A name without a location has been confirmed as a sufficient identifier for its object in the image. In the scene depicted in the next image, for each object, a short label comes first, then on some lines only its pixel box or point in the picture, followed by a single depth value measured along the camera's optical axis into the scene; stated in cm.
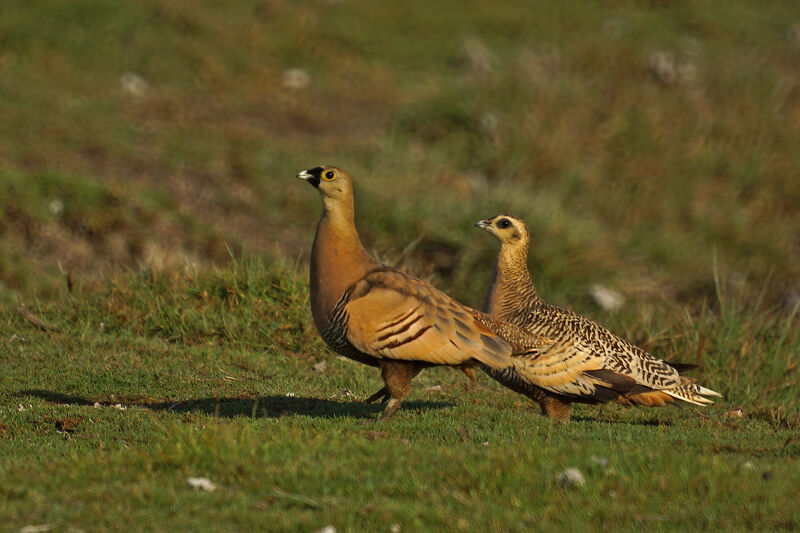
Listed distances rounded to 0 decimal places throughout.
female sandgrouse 1719
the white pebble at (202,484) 1258
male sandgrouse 1628
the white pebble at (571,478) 1274
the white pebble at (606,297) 2925
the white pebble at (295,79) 4319
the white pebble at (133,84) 3916
